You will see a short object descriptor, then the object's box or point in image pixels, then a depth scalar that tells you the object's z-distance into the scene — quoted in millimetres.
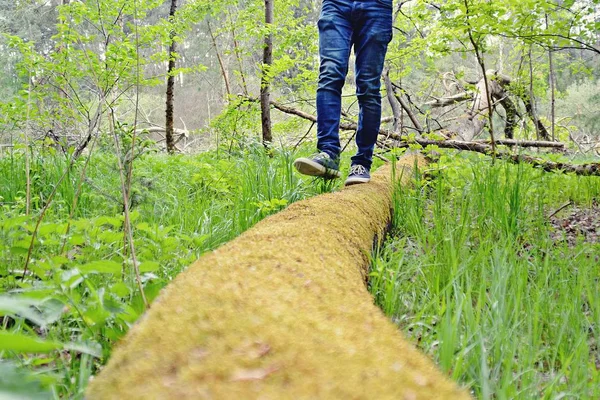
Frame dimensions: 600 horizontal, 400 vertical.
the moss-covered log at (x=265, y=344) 514
